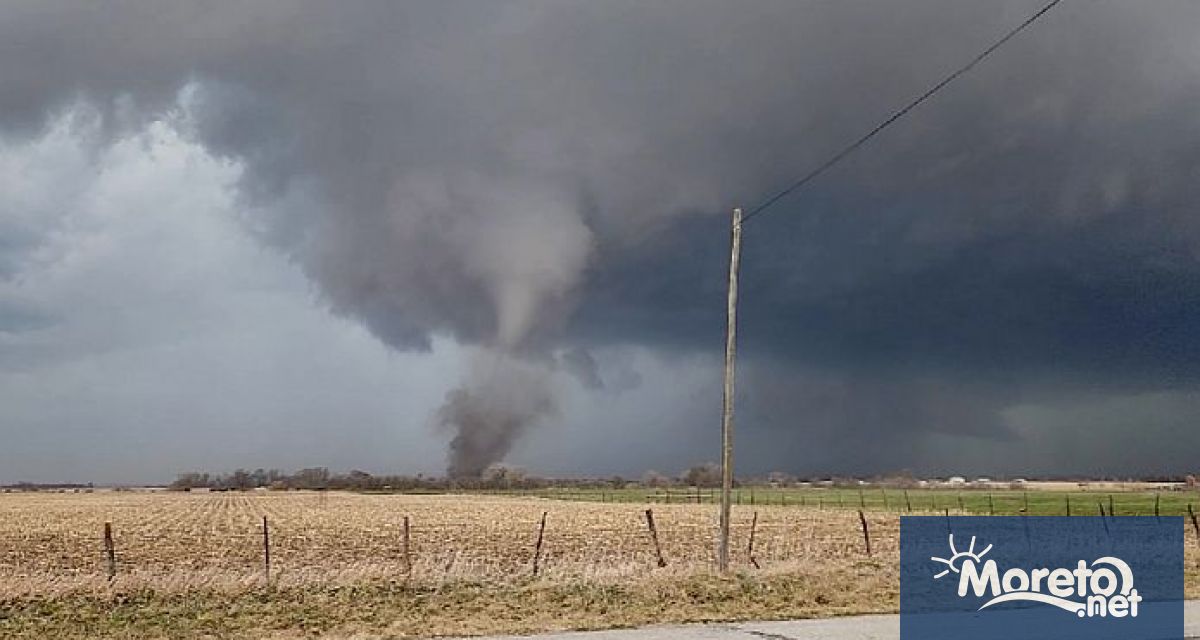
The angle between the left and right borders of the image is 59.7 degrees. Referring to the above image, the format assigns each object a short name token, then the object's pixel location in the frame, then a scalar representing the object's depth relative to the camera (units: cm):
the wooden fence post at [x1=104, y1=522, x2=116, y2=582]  2120
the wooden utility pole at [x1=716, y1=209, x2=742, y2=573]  2400
